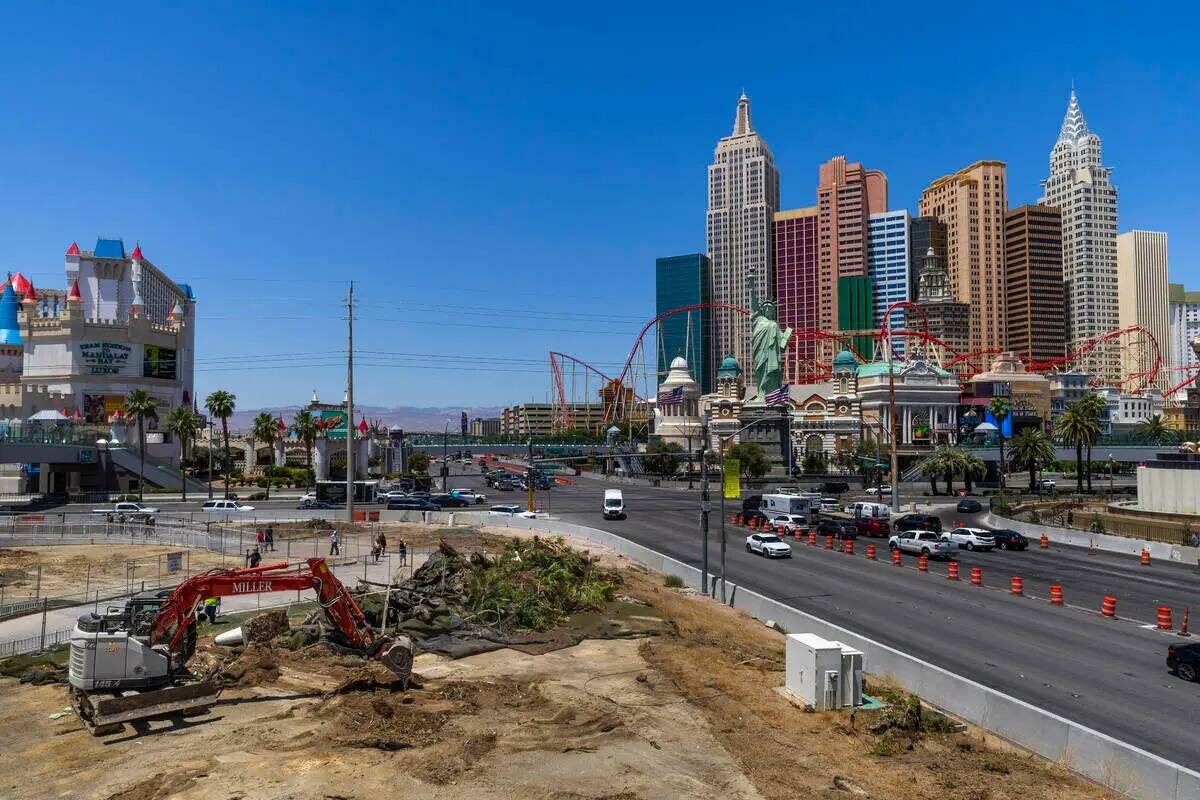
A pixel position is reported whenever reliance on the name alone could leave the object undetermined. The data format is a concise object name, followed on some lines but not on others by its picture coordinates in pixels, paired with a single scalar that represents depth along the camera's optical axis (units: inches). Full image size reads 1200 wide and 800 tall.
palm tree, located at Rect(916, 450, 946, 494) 3577.8
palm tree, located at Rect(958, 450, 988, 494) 3560.5
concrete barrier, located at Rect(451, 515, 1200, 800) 609.3
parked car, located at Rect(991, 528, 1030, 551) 2025.1
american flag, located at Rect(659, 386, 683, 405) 7416.3
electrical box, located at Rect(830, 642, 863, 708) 805.9
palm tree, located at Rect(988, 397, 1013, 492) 4267.2
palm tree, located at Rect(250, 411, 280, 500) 3988.7
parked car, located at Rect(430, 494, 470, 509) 2886.3
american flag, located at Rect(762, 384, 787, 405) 4530.8
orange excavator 729.0
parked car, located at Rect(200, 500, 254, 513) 2522.1
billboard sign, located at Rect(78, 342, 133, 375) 3553.2
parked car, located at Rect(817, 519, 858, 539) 2159.2
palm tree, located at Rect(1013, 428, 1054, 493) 3388.3
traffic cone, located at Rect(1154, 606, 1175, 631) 1167.6
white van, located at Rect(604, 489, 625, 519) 2586.6
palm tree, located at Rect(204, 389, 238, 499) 3489.2
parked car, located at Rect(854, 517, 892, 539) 2239.2
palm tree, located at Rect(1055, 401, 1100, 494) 3206.2
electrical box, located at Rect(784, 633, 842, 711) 799.7
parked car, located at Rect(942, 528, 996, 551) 2003.0
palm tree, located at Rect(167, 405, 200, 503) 3326.8
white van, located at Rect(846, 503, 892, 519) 2396.7
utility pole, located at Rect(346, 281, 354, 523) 2228.1
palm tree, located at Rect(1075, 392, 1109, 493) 3331.7
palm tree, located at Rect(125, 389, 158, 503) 3053.6
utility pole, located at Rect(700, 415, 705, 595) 1448.1
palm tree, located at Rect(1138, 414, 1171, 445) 4938.7
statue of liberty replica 6653.5
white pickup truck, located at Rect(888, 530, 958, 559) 1834.4
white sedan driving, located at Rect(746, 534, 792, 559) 1833.7
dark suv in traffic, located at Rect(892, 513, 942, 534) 2176.4
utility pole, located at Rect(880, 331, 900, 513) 2674.7
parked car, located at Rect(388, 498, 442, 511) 2793.6
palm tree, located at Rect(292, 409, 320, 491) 3831.2
